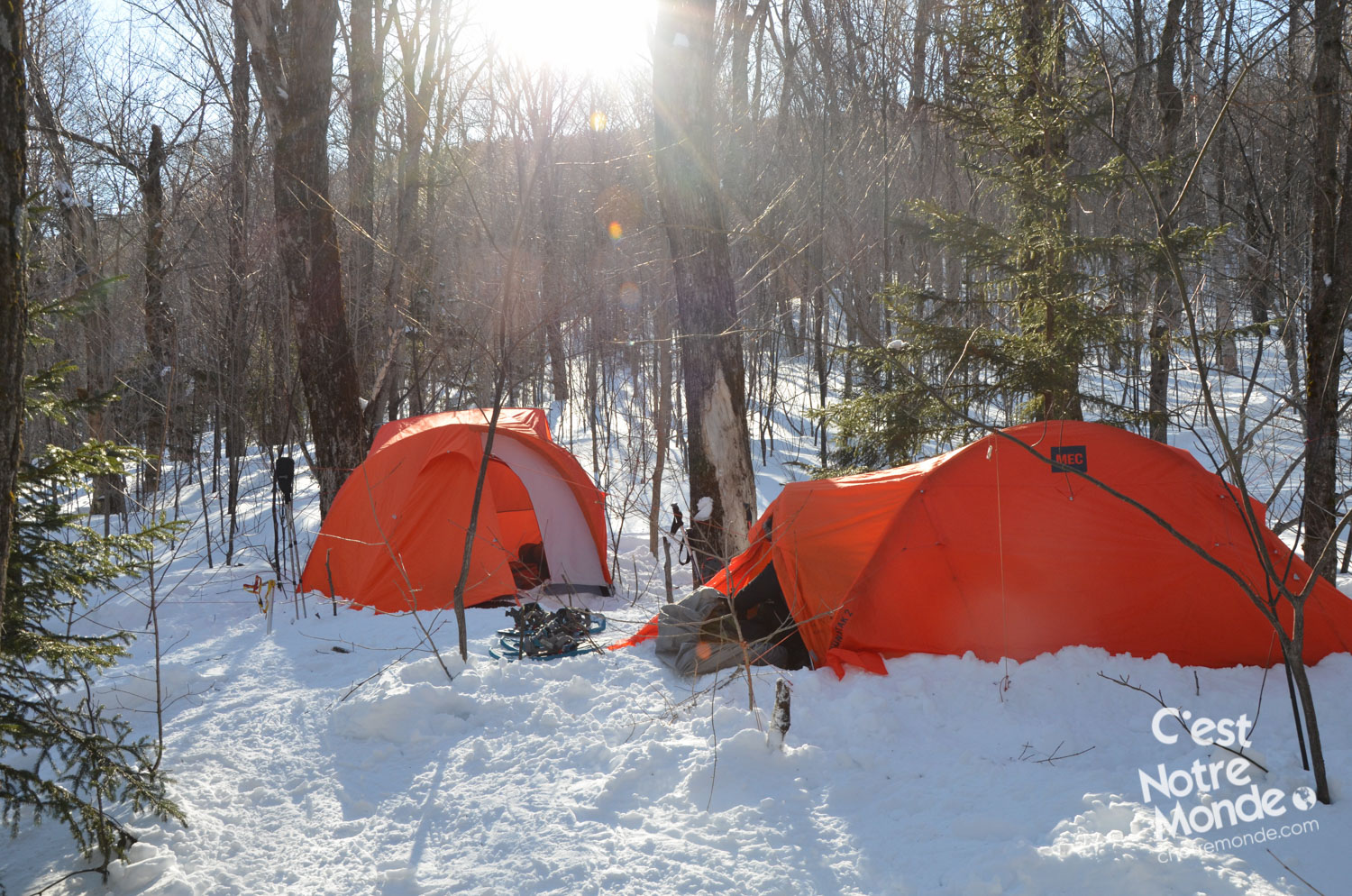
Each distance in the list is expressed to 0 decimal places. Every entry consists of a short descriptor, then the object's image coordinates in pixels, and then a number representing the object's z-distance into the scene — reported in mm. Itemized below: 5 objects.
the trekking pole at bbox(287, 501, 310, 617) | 6869
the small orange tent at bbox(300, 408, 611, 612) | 7141
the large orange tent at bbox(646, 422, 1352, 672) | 4602
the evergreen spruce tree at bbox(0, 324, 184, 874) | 2879
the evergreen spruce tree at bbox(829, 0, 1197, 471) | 6414
